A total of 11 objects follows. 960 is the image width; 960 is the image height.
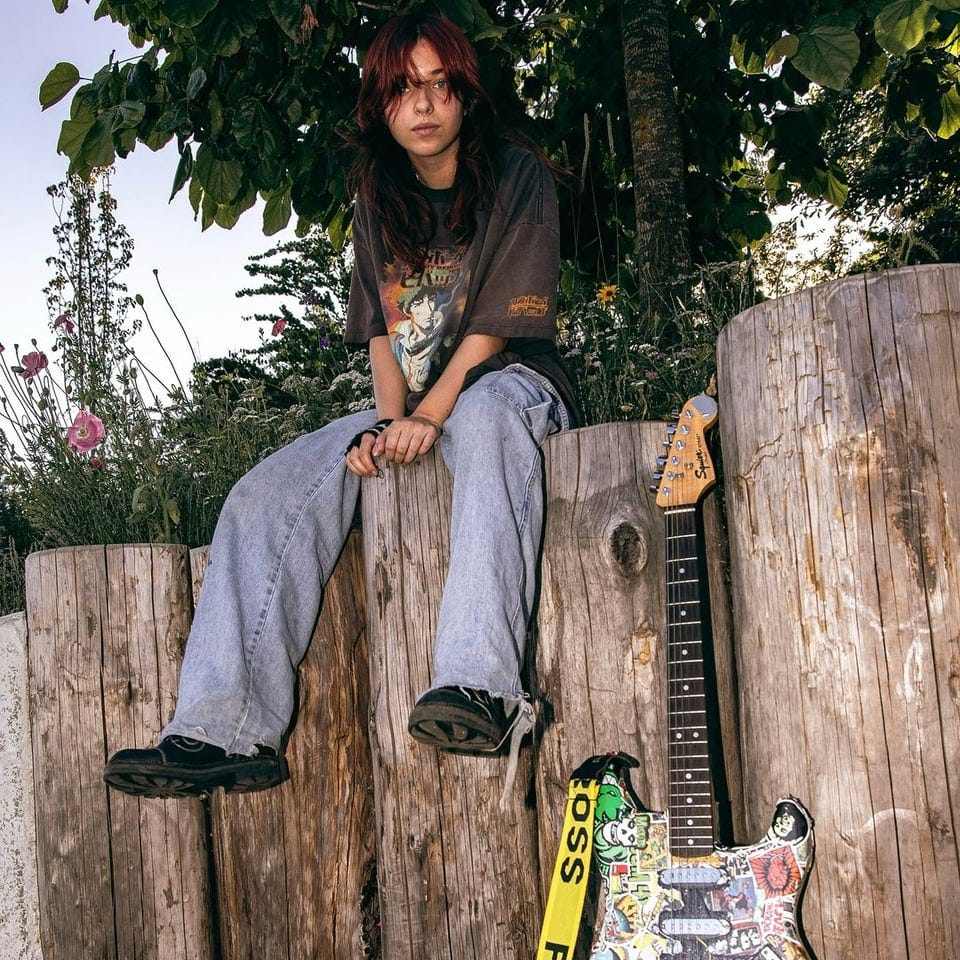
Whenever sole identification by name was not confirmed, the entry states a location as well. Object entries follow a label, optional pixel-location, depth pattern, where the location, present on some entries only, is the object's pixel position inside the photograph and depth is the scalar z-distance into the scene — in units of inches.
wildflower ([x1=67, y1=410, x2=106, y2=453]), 129.7
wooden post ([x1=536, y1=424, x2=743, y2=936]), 83.0
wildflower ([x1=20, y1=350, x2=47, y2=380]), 147.1
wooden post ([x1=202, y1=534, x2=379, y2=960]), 97.7
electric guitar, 70.9
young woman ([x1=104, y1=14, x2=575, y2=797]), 83.7
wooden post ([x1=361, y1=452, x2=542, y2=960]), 88.0
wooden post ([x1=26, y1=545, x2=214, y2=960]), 100.1
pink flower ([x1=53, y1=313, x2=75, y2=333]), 158.3
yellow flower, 147.5
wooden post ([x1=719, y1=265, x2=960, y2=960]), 68.6
